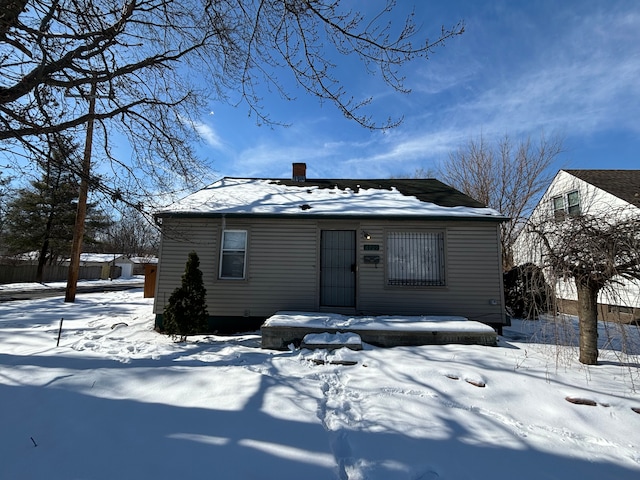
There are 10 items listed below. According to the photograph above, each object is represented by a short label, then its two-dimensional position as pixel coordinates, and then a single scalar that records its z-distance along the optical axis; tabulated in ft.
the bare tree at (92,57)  12.58
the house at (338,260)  24.61
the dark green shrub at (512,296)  36.14
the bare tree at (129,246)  152.20
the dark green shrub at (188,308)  20.31
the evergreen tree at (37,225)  79.10
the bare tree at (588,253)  11.37
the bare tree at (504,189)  55.26
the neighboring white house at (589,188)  37.63
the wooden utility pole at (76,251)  40.37
